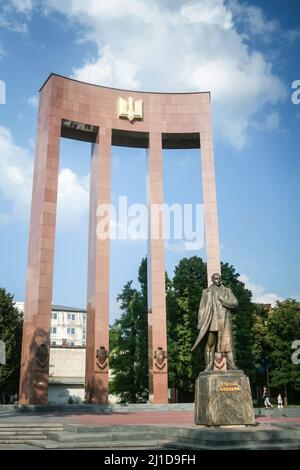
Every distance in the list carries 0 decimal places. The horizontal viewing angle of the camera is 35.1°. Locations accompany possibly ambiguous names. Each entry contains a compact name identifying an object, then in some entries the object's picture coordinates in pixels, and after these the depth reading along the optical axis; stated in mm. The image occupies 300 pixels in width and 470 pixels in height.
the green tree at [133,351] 35844
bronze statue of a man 12656
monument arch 27672
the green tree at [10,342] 35572
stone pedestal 11539
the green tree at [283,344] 41438
